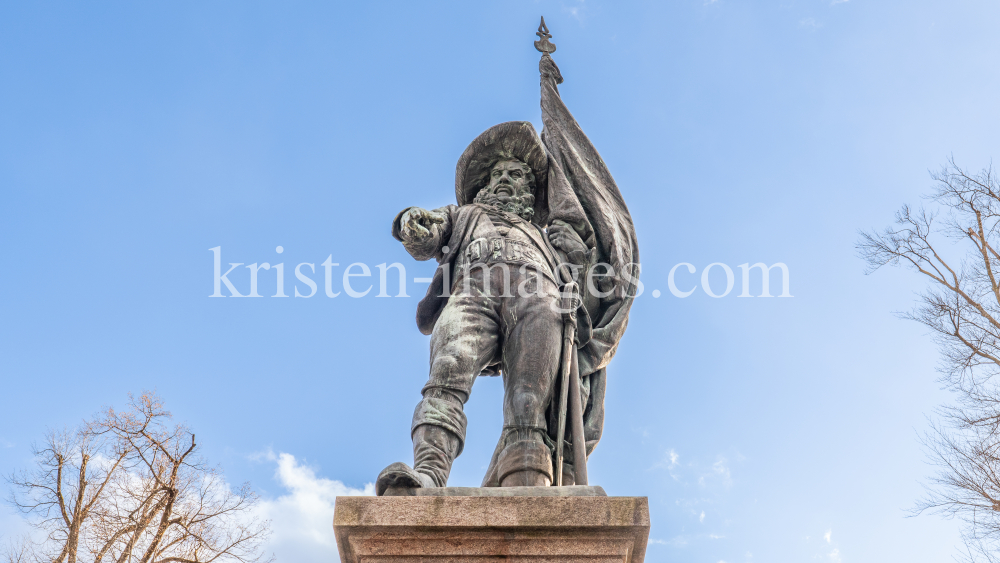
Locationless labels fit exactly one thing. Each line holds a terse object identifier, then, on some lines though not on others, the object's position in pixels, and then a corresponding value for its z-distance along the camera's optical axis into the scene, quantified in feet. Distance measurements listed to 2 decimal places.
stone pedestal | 11.36
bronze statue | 14.28
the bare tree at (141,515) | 34.47
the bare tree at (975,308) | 30.25
